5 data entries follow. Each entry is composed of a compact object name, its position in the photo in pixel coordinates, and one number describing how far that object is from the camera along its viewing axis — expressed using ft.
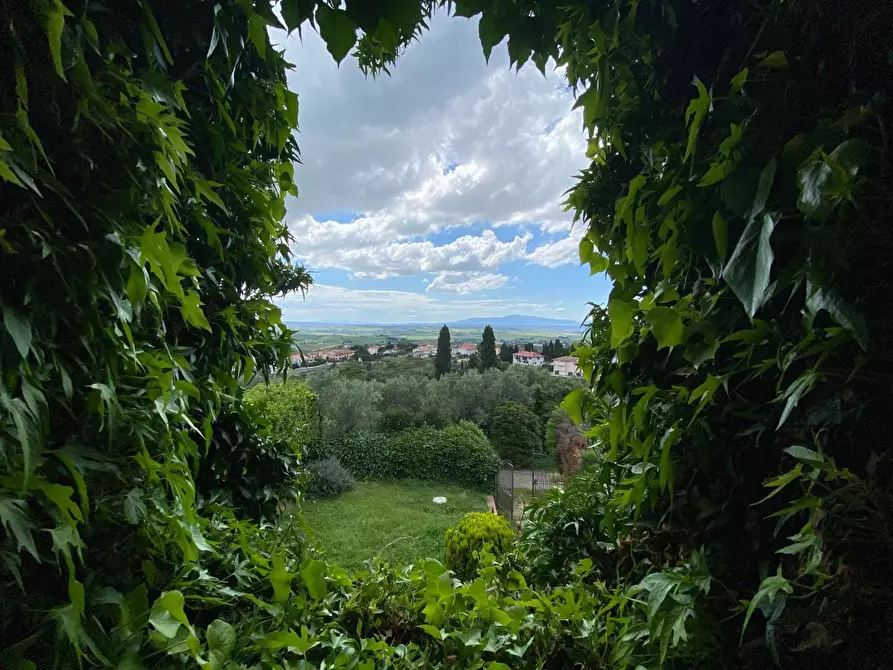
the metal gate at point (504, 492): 21.76
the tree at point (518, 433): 32.22
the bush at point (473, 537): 11.32
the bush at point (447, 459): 31.01
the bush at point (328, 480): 25.84
